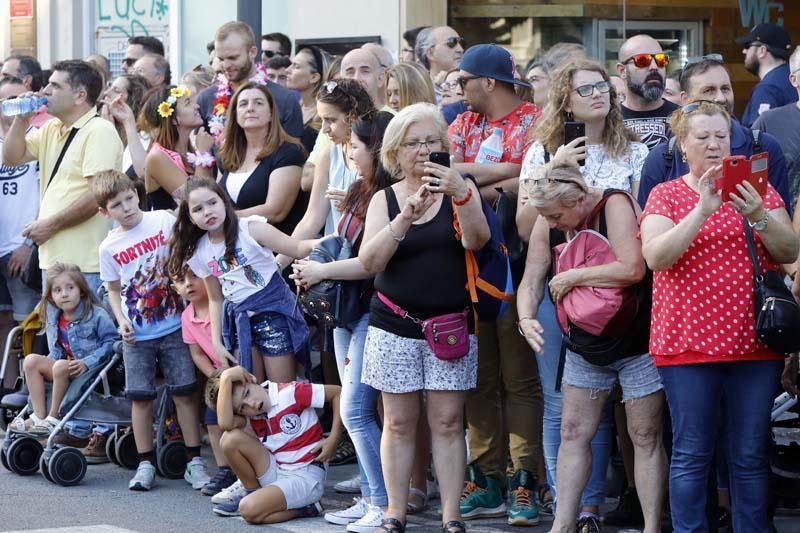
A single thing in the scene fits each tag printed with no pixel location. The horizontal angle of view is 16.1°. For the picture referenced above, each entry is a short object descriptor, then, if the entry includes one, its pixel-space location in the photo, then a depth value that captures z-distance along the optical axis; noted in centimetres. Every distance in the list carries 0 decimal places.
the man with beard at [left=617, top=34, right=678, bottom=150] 1396
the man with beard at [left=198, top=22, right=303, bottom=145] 1762
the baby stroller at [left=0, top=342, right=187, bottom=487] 1543
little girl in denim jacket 1622
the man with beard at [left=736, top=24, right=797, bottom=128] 1748
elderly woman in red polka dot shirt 1109
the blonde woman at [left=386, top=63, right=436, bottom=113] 1490
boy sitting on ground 1384
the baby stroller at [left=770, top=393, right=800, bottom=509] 1283
